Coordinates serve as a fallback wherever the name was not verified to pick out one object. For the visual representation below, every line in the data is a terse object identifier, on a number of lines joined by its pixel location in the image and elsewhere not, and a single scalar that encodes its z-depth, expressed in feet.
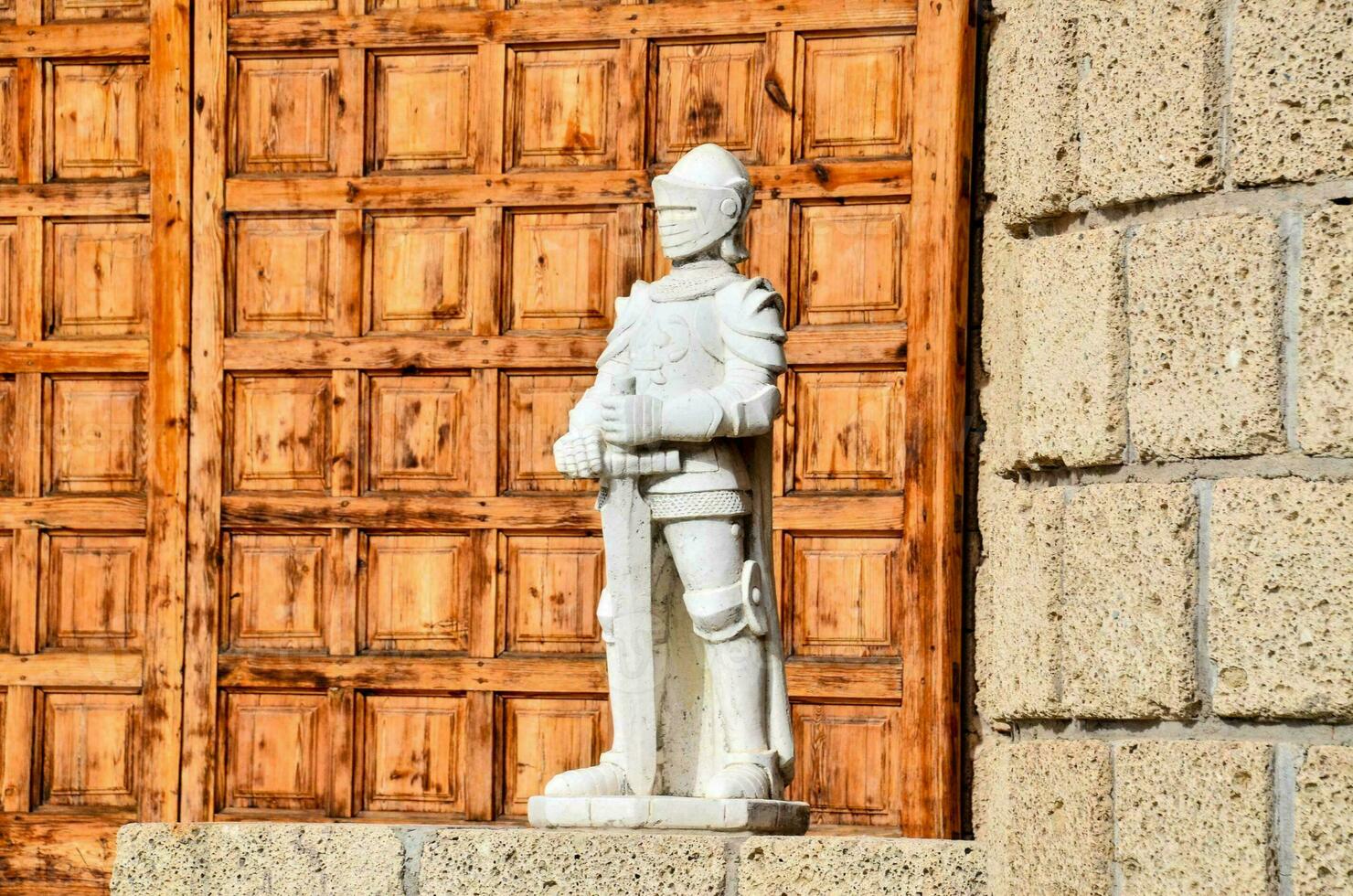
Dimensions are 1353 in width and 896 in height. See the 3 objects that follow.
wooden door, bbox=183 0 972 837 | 51.85
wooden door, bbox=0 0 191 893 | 55.67
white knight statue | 37.04
